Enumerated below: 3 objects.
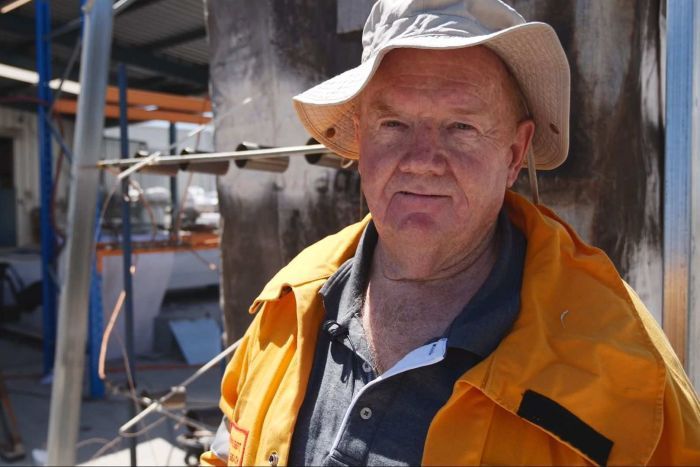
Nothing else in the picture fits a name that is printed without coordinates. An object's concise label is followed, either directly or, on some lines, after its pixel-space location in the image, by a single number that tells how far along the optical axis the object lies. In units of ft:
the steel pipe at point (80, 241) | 7.34
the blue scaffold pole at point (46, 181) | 19.35
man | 3.37
